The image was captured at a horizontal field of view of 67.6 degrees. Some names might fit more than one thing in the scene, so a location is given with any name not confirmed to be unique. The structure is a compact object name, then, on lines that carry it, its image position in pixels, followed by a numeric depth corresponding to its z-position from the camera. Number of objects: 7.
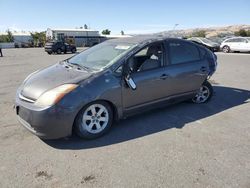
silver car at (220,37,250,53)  17.30
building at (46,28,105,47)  42.41
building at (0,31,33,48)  44.35
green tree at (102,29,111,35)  72.49
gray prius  2.71
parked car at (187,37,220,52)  19.44
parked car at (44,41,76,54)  21.69
